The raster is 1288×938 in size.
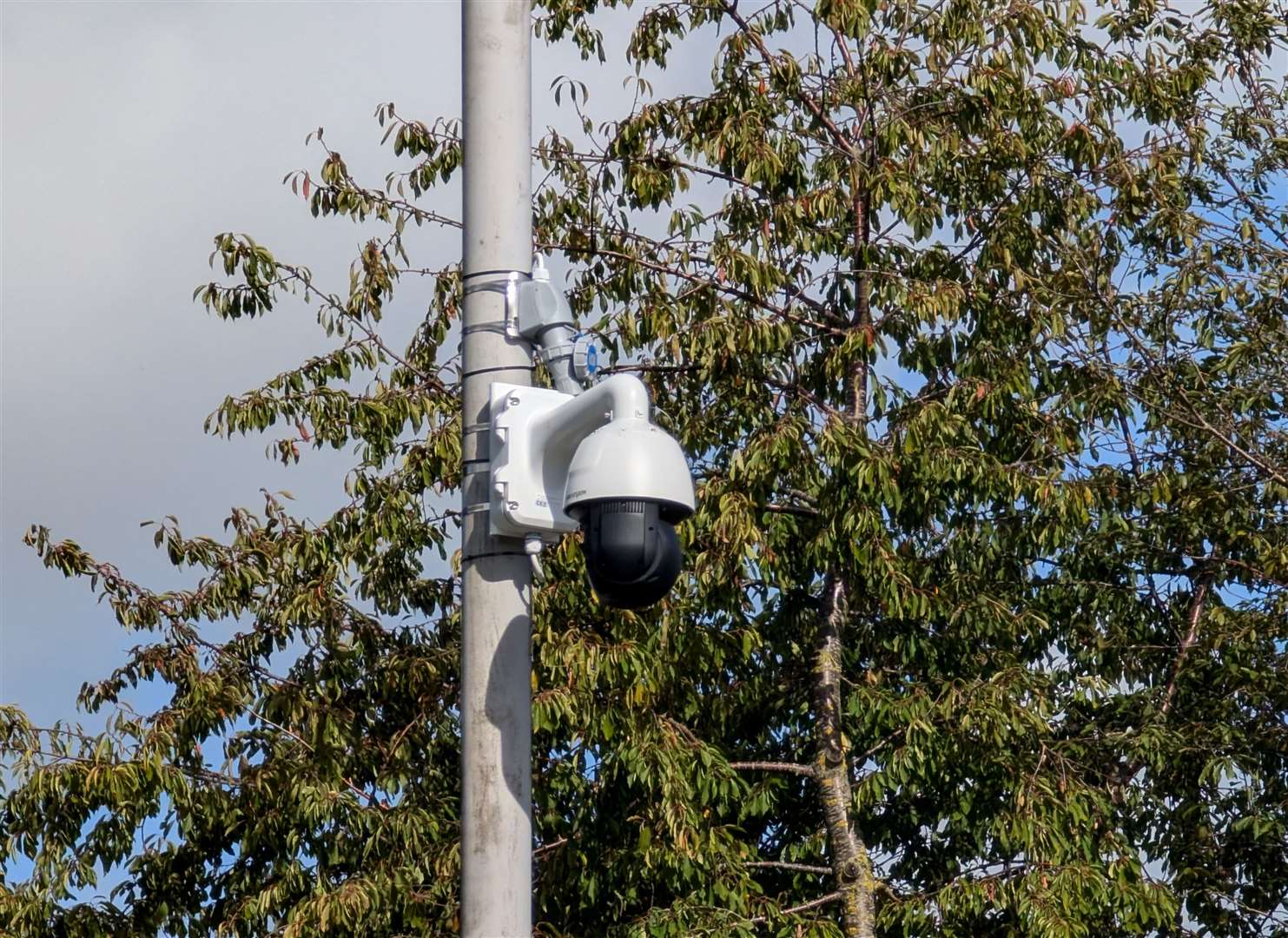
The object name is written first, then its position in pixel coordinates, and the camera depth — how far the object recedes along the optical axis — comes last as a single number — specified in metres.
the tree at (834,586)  20.95
